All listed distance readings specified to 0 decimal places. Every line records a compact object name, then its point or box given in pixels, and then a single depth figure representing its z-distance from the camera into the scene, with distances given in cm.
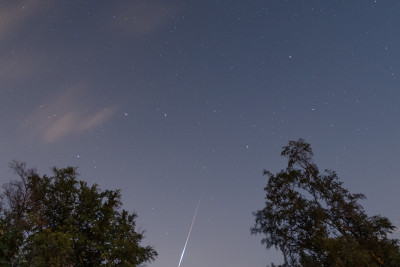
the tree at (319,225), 2378
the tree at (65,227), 2636
